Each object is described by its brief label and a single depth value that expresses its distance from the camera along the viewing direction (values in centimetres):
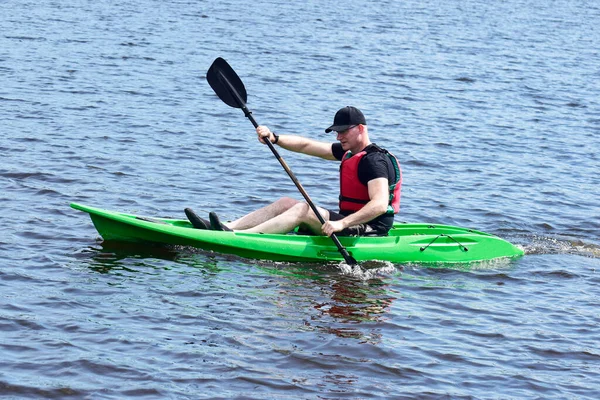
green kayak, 1267
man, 1265
